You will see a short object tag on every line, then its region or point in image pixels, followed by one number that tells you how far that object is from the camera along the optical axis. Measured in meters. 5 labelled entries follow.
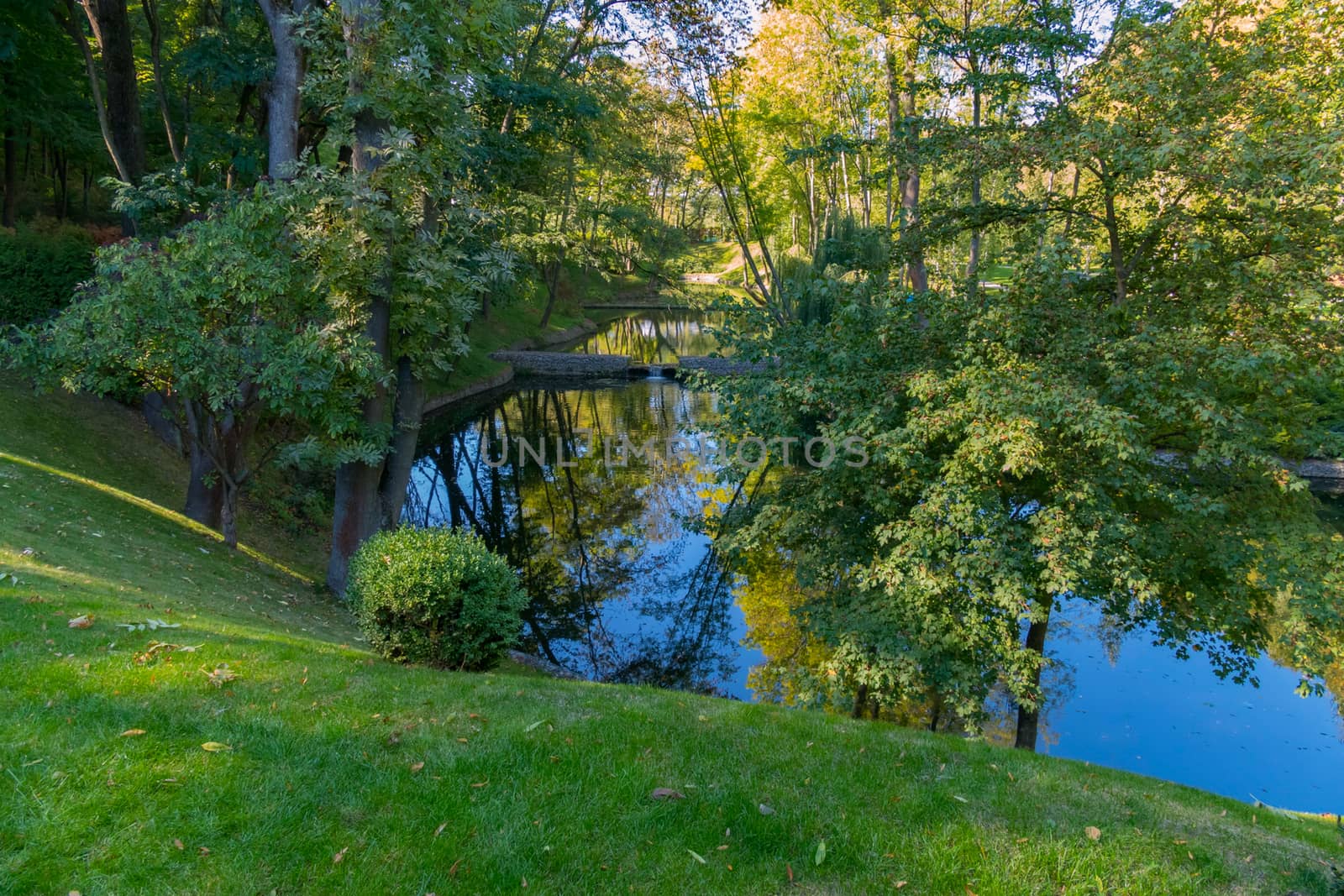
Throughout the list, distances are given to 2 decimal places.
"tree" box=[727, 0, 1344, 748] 6.24
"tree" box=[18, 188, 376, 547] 8.27
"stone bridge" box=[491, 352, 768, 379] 32.91
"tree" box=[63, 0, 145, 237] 12.16
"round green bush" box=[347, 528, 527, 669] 6.51
